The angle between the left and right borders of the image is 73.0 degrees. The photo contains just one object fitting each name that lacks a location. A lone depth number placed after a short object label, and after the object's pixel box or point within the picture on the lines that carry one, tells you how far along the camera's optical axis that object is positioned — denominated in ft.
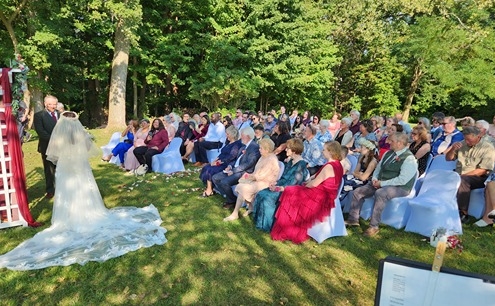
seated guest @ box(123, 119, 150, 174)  27.73
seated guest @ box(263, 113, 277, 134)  36.05
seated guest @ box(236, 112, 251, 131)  36.02
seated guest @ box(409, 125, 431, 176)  19.51
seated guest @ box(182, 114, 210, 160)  31.27
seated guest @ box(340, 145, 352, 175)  18.21
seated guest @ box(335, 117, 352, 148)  24.94
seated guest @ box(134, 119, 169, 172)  26.83
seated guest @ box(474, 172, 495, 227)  16.20
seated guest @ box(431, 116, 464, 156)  20.20
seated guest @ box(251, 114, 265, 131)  37.01
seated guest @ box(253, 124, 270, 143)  22.54
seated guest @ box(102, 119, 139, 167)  29.58
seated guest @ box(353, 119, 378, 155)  22.79
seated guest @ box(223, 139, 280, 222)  16.98
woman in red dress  14.88
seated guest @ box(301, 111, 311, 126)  41.33
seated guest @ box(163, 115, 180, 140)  30.42
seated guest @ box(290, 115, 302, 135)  44.47
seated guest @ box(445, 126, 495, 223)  17.04
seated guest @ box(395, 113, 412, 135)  25.82
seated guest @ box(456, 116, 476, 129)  21.47
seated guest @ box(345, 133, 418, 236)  15.92
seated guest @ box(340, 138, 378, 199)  18.06
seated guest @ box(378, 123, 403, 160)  21.59
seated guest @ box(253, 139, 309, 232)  15.99
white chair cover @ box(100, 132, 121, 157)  31.83
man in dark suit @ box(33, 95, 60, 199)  19.75
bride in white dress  13.67
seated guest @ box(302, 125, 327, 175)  22.40
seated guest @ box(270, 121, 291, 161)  25.91
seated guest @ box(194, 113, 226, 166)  30.40
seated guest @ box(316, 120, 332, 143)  26.16
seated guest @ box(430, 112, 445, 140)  26.52
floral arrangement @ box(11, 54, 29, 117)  15.64
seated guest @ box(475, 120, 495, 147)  17.48
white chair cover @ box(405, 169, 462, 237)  15.14
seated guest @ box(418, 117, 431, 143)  20.24
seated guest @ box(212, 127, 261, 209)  19.03
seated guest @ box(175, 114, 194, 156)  31.78
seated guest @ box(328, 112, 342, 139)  33.18
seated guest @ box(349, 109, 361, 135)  26.77
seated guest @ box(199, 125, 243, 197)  21.21
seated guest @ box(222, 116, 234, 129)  34.99
